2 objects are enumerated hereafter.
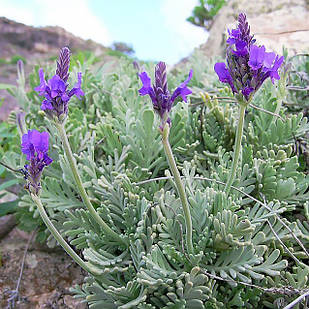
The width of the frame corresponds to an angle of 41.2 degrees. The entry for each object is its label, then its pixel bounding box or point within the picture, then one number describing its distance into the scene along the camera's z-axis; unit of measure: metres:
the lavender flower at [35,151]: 0.25
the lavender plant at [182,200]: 0.28
